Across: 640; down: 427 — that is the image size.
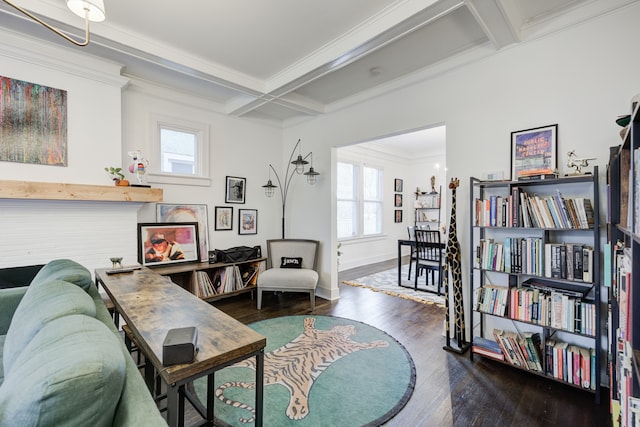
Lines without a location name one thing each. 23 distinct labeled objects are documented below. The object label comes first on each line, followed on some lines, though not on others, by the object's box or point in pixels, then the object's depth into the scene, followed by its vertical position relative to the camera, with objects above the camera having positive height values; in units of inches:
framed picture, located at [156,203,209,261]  142.9 -1.6
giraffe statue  105.0 -24.7
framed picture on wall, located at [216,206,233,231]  162.4 -3.1
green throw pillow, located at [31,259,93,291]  62.5 -13.6
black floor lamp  165.2 +22.2
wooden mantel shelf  96.8 +8.2
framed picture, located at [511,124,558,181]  90.5 +19.5
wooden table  40.5 -20.7
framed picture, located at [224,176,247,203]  166.9 +13.7
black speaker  39.6 -19.1
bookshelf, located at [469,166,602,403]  78.9 -19.8
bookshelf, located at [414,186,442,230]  286.4 +1.2
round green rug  72.0 -50.4
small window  141.3 +31.7
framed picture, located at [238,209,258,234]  172.7 -5.3
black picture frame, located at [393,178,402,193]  292.4 +27.2
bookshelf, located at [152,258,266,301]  138.6 -33.4
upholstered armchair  143.6 -31.0
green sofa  25.4 -16.0
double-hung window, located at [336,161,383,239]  244.4 +11.5
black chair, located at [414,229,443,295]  172.9 -24.9
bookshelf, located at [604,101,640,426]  39.4 -11.8
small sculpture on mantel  124.8 +20.9
